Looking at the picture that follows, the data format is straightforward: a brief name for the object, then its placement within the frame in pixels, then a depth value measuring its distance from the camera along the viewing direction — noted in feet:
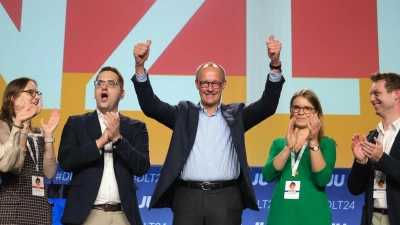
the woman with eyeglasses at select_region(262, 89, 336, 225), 10.52
